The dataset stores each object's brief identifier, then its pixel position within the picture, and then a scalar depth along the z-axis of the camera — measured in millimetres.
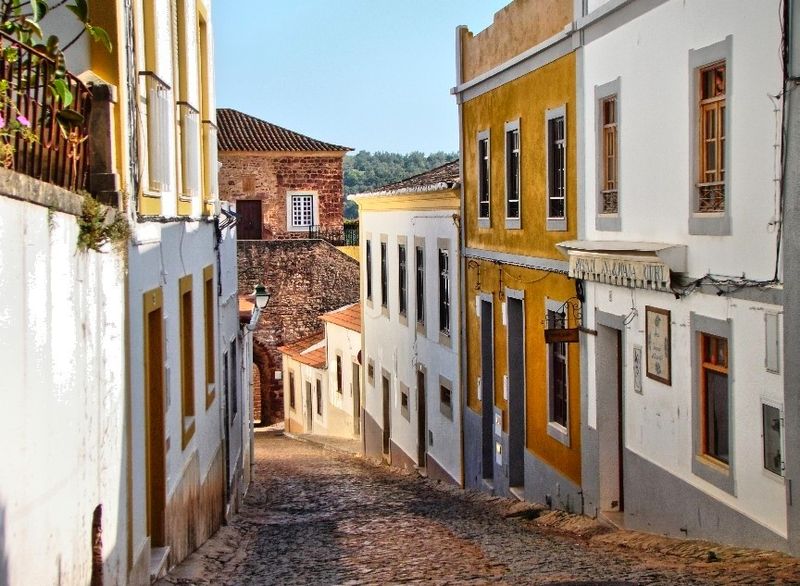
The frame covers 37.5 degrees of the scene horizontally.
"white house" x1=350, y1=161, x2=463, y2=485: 20625
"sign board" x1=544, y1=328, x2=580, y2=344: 13742
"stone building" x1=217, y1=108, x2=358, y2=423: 44906
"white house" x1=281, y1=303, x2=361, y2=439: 31116
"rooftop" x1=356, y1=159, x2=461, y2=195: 20719
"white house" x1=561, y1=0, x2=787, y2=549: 9203
